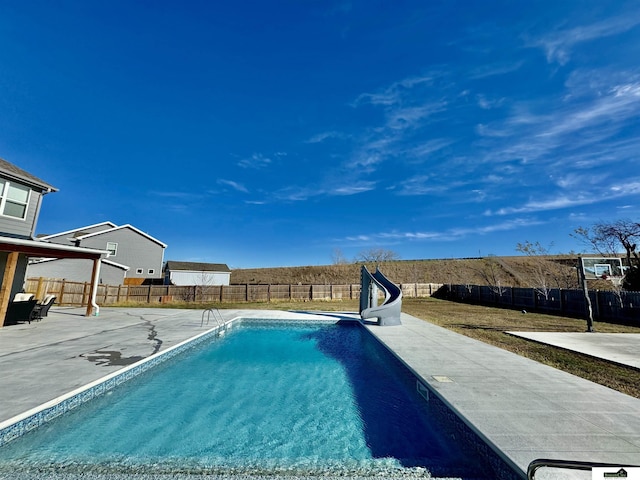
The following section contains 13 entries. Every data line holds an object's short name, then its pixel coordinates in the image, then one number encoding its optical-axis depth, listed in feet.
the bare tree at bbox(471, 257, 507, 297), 129.81
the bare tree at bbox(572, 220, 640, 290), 56.03
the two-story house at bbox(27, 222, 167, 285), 70.33
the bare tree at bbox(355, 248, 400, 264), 166.50
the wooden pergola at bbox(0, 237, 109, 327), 26.59
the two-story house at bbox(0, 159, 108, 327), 28.04
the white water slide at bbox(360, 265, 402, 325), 34.22
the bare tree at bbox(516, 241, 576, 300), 65.02
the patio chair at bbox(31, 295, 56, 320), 31.82
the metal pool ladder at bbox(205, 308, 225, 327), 35.22
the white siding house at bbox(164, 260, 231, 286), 93.04
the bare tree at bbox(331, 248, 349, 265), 171.53
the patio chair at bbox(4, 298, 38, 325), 29.48
